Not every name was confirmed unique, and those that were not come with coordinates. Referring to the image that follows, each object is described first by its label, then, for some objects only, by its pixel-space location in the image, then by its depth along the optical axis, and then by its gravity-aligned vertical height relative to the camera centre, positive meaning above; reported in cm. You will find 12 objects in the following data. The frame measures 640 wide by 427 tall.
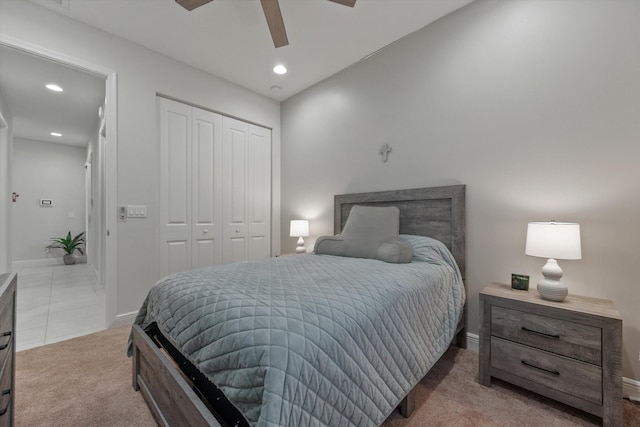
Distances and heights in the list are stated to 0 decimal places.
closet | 286 +31
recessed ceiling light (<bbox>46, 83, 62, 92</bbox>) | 317 +156
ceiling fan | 185 +147
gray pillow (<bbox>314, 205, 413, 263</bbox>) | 196 -22
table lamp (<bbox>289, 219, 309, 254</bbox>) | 324 -19
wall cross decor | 265 +63
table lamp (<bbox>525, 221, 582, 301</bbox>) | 147 -20
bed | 77 -48
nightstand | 126 -73
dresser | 89 -50
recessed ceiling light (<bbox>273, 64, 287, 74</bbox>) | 299 +168
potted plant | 548 -65
